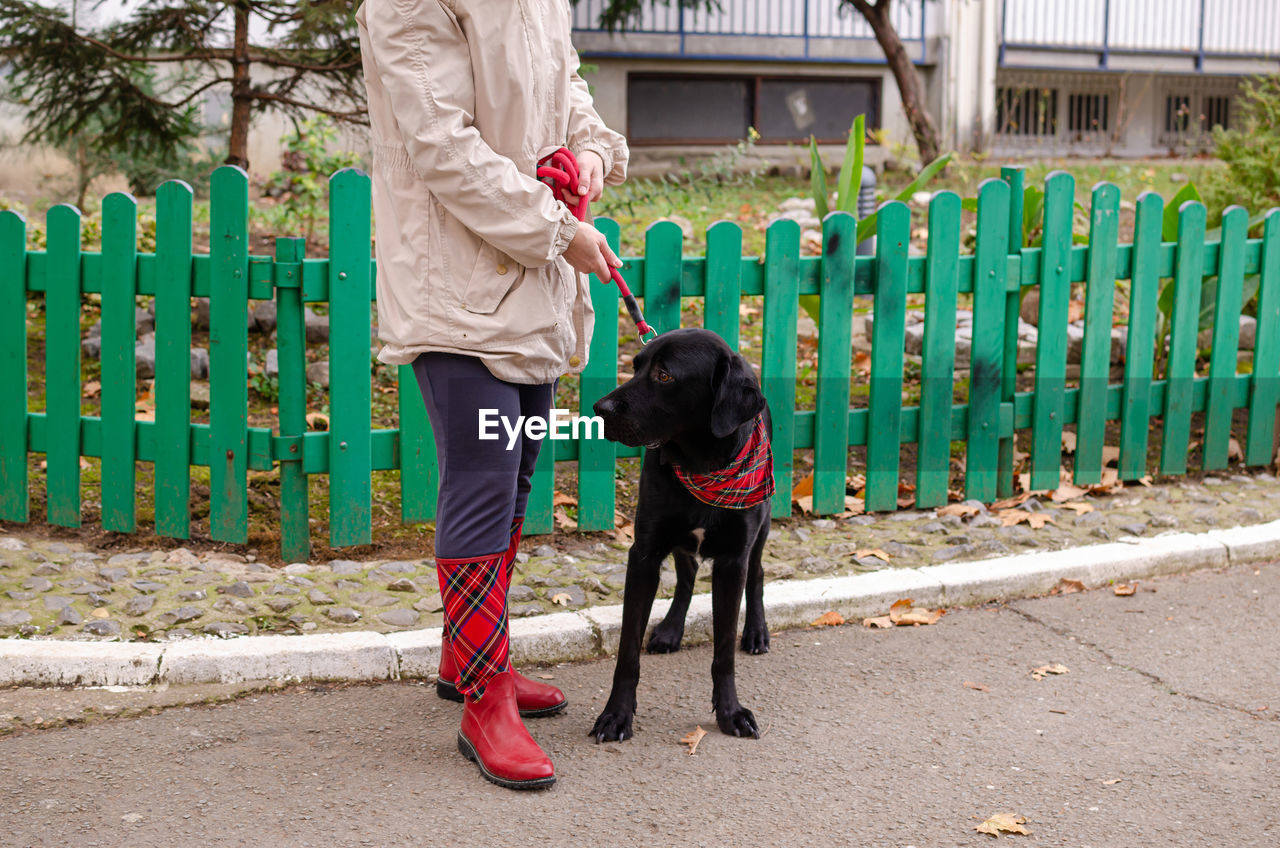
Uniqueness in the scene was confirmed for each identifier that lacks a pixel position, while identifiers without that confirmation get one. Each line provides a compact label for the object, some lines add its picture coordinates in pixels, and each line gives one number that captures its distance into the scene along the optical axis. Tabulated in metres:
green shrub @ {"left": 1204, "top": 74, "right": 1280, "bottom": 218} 6.96
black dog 2.88
